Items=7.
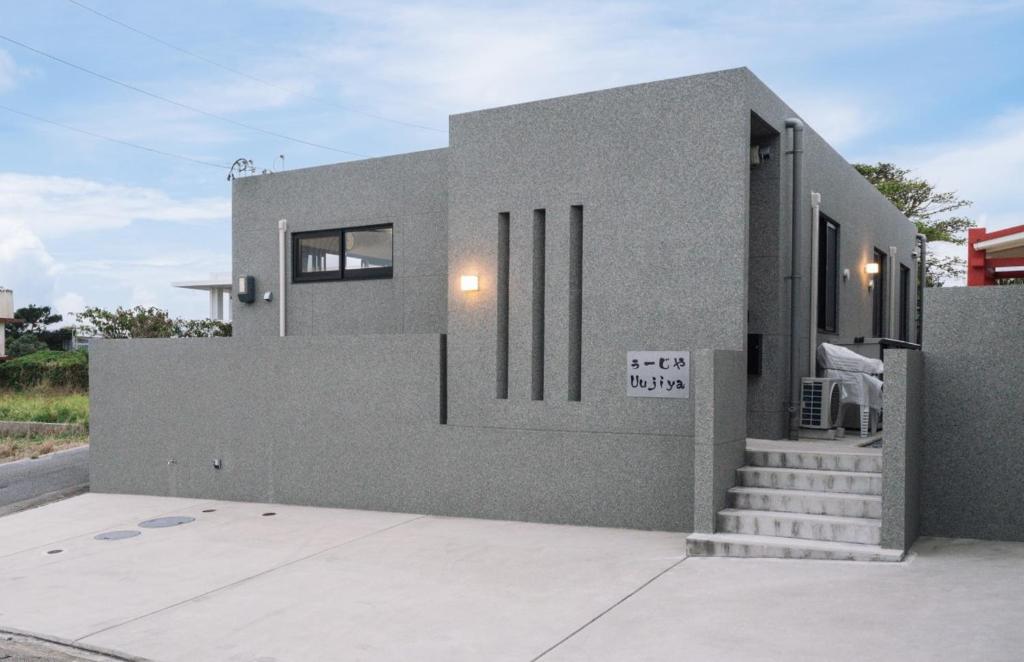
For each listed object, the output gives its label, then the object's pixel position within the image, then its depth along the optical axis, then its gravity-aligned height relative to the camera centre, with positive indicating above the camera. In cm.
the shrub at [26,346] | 3944 -142
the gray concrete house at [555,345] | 745 -27
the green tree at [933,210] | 2820 +376
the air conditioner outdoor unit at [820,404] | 873 -86
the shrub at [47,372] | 2673 -179
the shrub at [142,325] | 2620 -27
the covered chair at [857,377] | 923 -61
